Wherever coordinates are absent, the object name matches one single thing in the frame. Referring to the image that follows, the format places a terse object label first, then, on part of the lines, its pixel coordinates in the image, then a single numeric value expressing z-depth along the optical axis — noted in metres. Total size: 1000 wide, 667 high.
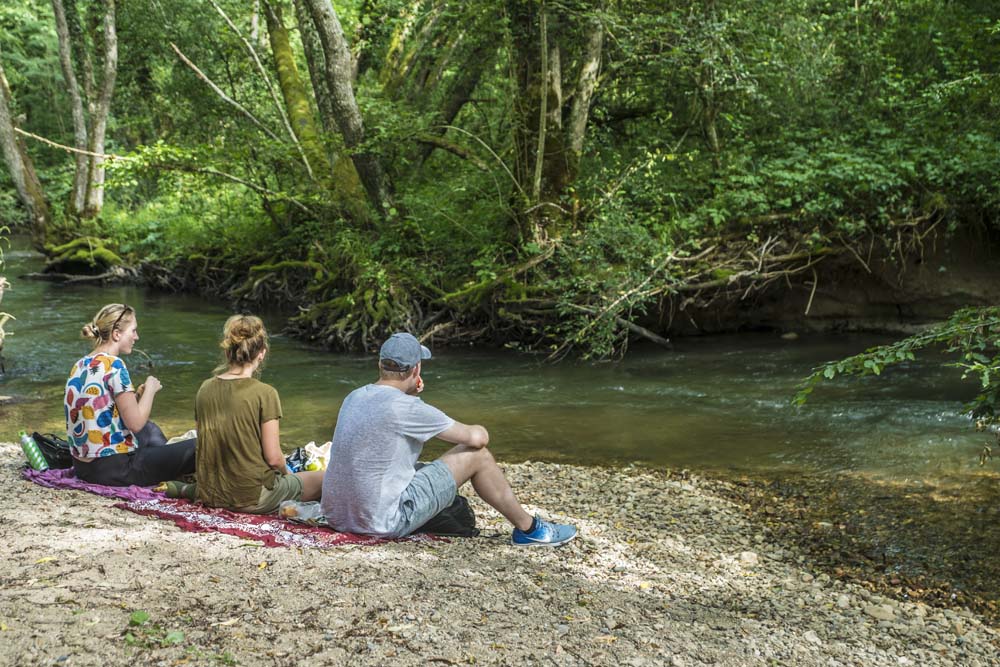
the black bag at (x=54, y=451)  6.41
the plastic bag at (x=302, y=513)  5.48
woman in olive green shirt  5.40
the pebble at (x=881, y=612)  5.09
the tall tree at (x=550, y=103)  13.70
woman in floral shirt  5.77
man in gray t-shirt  5.11
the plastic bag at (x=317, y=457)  6.54
